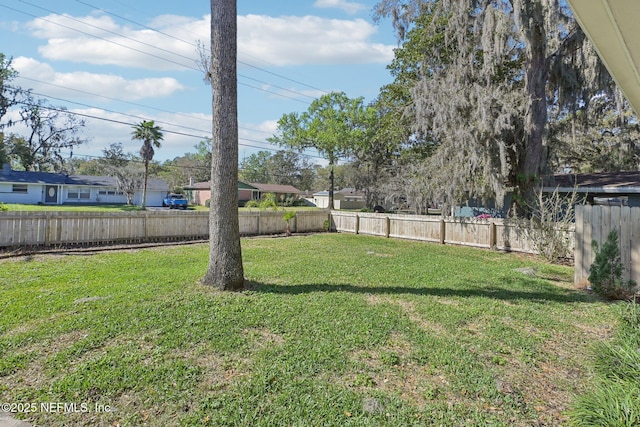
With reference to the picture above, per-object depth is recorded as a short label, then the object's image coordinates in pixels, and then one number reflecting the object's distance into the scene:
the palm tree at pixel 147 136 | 26.06
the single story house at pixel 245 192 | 38.28
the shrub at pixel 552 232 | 8.51
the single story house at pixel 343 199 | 44.00
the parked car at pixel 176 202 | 30.19
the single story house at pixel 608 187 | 12.49
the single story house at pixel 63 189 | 26.81
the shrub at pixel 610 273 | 5.14
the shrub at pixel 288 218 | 13.26
